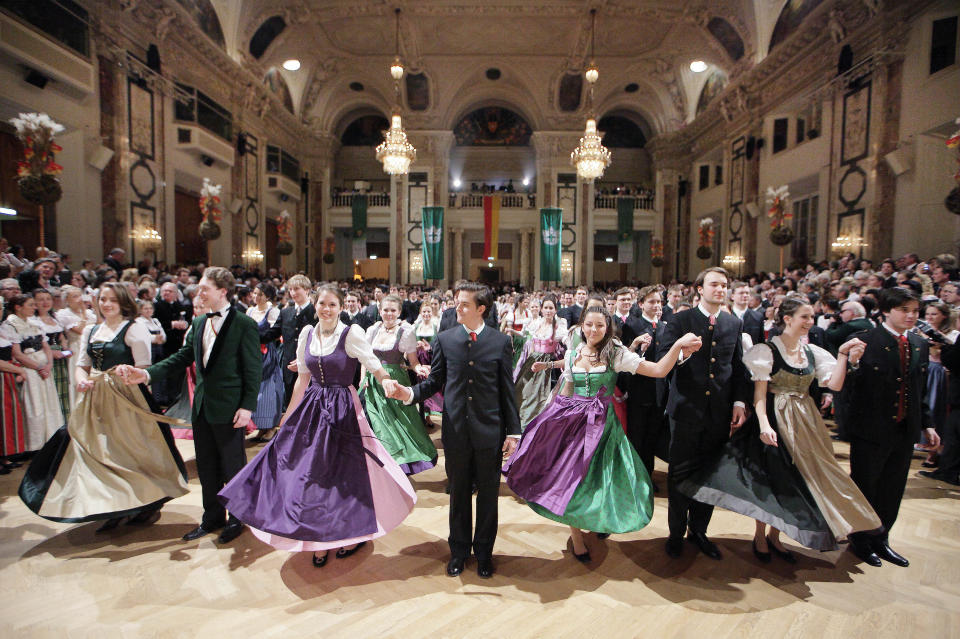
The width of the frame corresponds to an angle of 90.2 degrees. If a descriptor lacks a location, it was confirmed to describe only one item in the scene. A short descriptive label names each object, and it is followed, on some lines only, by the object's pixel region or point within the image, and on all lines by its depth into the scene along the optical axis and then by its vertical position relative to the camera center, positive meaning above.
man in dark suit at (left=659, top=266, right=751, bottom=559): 2.93 -0.57
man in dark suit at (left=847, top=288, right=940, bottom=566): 2.94 -0.67
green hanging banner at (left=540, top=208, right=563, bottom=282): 18.62 +2.16
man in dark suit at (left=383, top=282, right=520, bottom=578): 2.69 -0.62
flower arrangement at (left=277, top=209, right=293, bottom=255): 15.76 +1.99
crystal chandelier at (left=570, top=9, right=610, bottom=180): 11.32 +3.47
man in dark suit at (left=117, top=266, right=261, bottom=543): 3.10 -0.57
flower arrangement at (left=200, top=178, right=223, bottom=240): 11.09 +1.91
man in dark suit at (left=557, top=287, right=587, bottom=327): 6.30 -0.18
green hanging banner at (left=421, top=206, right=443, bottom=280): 18.44 +2.21
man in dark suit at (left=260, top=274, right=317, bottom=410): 5.12 -0.36
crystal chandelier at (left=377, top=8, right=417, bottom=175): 11.08 +3.40
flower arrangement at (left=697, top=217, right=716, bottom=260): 16.70 +2.12
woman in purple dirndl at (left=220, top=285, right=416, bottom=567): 2.64 -1.02
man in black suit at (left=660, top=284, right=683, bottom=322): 5.18 -0.07
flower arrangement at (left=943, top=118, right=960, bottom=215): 7.27 +1.58
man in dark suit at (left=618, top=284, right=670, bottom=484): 3.78 -0.93
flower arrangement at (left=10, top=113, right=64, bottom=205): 6.50 +1.77
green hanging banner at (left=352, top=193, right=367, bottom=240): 19.89 +3.34
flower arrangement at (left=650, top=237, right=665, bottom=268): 20.20 +1.93
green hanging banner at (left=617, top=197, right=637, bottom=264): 19.89 +3.00
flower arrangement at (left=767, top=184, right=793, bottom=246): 11.23 +1.97
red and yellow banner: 19.41 +3.08
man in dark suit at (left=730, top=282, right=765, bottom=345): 3.84 -0.13
